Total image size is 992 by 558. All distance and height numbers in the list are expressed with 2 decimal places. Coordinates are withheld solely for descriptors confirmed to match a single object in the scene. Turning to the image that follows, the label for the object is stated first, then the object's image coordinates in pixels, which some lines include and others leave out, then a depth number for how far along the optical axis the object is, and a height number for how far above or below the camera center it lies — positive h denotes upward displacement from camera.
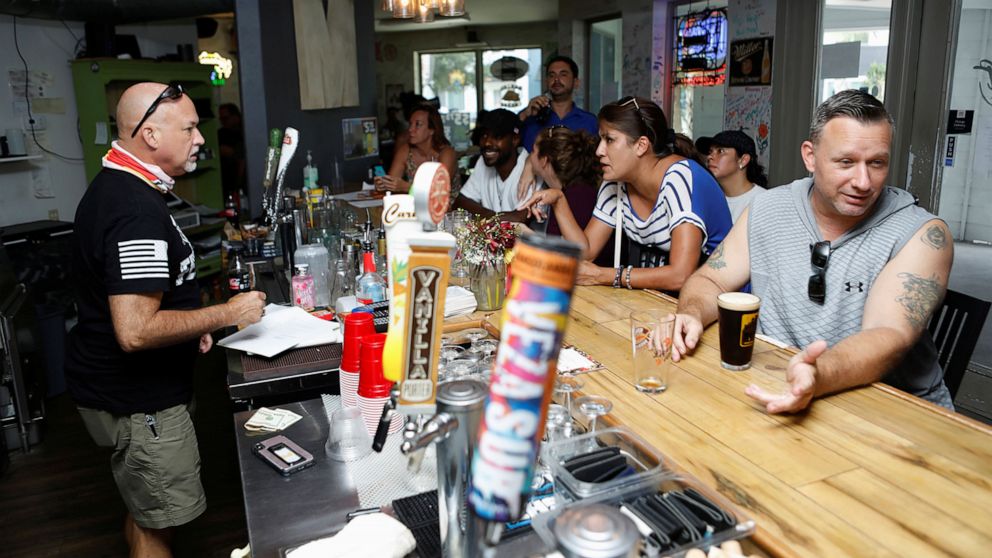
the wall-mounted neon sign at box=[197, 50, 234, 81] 8.29 +0.88
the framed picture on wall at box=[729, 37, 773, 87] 5.52 +0.54
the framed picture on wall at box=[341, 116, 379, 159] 6.62 -0.01
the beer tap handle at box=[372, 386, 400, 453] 1.00 -0.39
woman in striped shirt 2.76 -0.30
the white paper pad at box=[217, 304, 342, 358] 2.26 -0.64
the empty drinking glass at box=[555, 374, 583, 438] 1.49 -0.58
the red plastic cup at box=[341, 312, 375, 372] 1.66 -0.46
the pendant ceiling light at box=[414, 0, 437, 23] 4.14 +0.71
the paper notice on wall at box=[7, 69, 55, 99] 5.65 +0.44
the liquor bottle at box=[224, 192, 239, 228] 4.67 -0.49
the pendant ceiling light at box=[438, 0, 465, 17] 4.11 +0.73
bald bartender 2.08 -0.54
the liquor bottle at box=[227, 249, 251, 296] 3.05 -0.61
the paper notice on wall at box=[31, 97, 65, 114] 5.81 +0.27
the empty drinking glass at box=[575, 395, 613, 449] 1.49 -0.57
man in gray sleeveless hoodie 1.81 -0.38
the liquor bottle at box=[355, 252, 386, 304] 2.60 -0.55
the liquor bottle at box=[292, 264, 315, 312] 2.71 -0.58
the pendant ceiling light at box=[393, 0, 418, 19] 4.11 +0.72
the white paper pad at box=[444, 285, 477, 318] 2.40 -0.56
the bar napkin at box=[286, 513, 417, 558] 1.17 -0.66
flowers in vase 2.44 -0.36
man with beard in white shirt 4.14 -0.22
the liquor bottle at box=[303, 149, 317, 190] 5.11 -0.28
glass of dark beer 1.76 -0.48
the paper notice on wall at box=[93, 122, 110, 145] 5.84 +0.04
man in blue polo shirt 5.53 +0.19
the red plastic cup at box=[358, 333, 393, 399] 1.58 -0.52
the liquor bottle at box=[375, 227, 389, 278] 2.97 -0.51
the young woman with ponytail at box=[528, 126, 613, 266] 3.61 -0.17
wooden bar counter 1.15 -0.62
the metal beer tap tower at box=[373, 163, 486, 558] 0.91 -0.33
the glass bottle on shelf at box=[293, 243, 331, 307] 2.88 -0.53
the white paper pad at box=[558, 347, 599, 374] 1.85 -0.59
